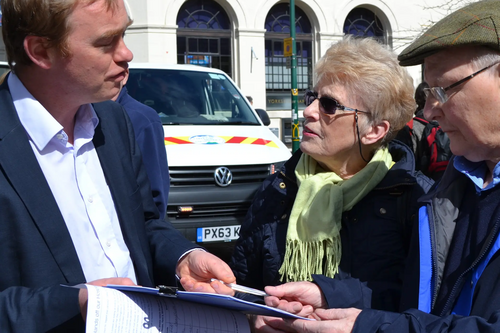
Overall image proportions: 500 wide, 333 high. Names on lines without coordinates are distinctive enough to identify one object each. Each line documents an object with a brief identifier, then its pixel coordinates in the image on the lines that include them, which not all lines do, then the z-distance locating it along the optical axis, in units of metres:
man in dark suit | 1.66
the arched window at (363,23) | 23.06
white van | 5.73
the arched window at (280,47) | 22.05
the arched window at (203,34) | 20.84
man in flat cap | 1.70
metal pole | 15.51
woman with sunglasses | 2.33
